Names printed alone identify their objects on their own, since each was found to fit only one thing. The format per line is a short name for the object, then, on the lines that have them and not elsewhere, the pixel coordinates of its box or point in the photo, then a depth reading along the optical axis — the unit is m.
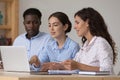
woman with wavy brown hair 2.74
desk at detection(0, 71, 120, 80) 2.00
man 4.14
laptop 2.54
